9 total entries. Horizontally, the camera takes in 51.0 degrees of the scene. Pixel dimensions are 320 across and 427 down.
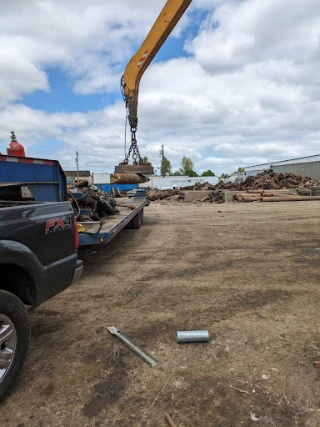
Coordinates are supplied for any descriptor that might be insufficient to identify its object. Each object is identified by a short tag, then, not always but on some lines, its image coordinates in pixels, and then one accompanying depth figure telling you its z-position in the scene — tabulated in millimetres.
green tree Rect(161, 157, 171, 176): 107438
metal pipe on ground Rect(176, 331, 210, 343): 3432
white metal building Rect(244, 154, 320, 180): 41031
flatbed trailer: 5387
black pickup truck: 2596
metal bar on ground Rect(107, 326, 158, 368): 3100
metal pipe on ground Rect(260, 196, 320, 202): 22938
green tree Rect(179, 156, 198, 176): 107100
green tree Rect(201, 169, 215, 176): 105088
